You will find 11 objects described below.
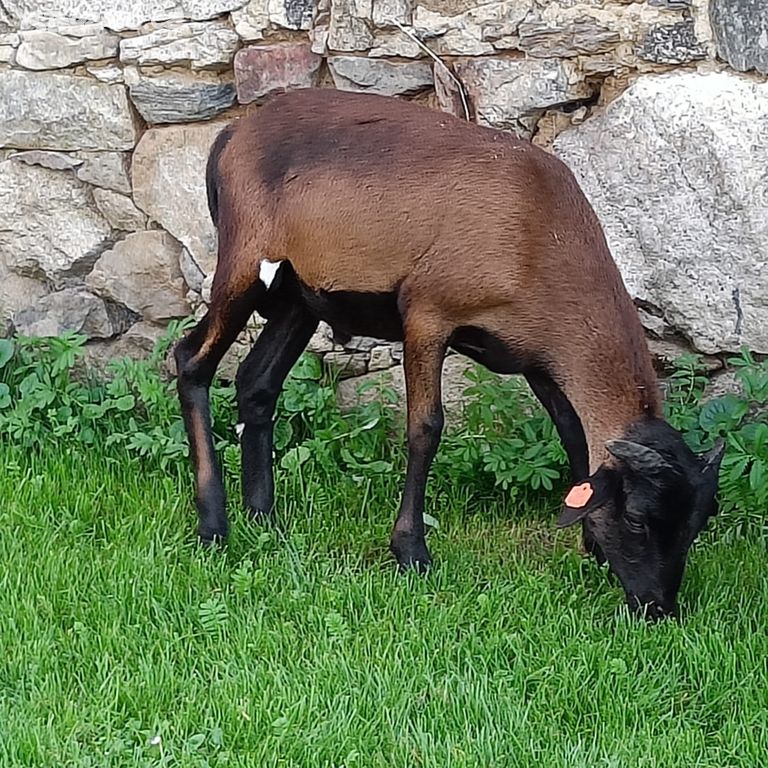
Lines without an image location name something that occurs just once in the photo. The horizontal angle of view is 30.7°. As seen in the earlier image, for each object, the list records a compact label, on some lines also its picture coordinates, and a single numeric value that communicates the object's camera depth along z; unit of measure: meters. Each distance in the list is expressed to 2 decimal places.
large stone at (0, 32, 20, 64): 6.16
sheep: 4.57
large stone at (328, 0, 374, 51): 5.70
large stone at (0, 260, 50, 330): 6.43
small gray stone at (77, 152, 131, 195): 6.18
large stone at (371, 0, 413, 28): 5.66
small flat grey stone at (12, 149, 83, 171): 6.23
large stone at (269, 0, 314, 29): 5.77
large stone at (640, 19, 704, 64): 5.36
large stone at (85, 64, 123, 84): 6.05
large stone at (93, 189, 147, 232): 6.21
